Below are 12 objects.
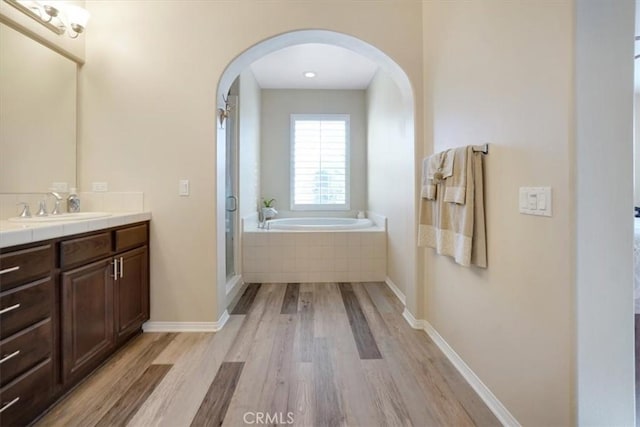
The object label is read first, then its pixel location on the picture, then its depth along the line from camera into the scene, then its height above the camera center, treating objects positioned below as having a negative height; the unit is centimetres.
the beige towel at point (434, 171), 186 +23
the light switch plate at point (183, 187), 249 +15
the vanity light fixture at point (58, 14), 206 +129
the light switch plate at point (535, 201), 120 +2
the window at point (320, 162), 532 +75
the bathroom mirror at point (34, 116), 197 +61
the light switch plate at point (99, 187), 248 +15
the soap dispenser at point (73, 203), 233 +3
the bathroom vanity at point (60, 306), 134 -51
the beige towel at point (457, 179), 171 +15
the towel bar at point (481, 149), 163 +30
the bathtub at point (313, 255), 385 -58
